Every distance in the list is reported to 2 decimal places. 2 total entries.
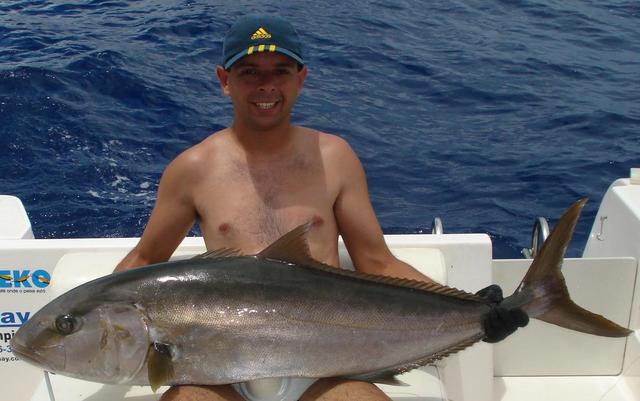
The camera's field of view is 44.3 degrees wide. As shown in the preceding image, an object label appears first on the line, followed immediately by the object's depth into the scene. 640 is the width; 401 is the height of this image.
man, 2.84
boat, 3.10
